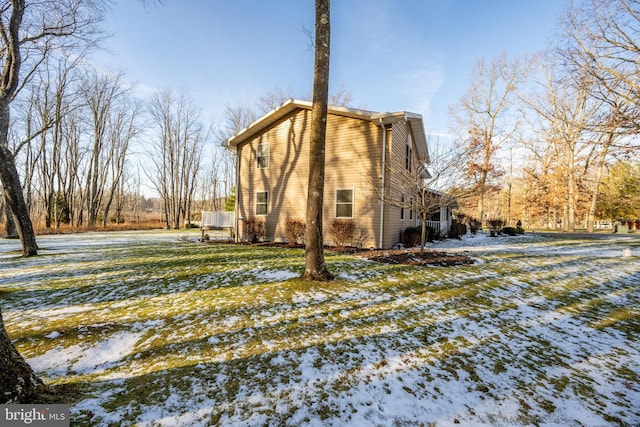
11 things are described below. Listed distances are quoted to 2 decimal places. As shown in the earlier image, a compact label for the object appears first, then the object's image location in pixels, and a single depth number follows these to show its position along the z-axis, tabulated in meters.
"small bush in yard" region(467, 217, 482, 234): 22.52
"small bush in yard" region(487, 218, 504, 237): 19.33
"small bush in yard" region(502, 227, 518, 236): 19.94
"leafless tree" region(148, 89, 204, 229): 29.73
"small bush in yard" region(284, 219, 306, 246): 11.49
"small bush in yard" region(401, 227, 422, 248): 11.64
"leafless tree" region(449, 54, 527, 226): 25.09
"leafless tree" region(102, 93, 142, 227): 28.55
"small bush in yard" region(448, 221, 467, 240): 17.52
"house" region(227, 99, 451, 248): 10.31
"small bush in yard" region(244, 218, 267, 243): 12.74
